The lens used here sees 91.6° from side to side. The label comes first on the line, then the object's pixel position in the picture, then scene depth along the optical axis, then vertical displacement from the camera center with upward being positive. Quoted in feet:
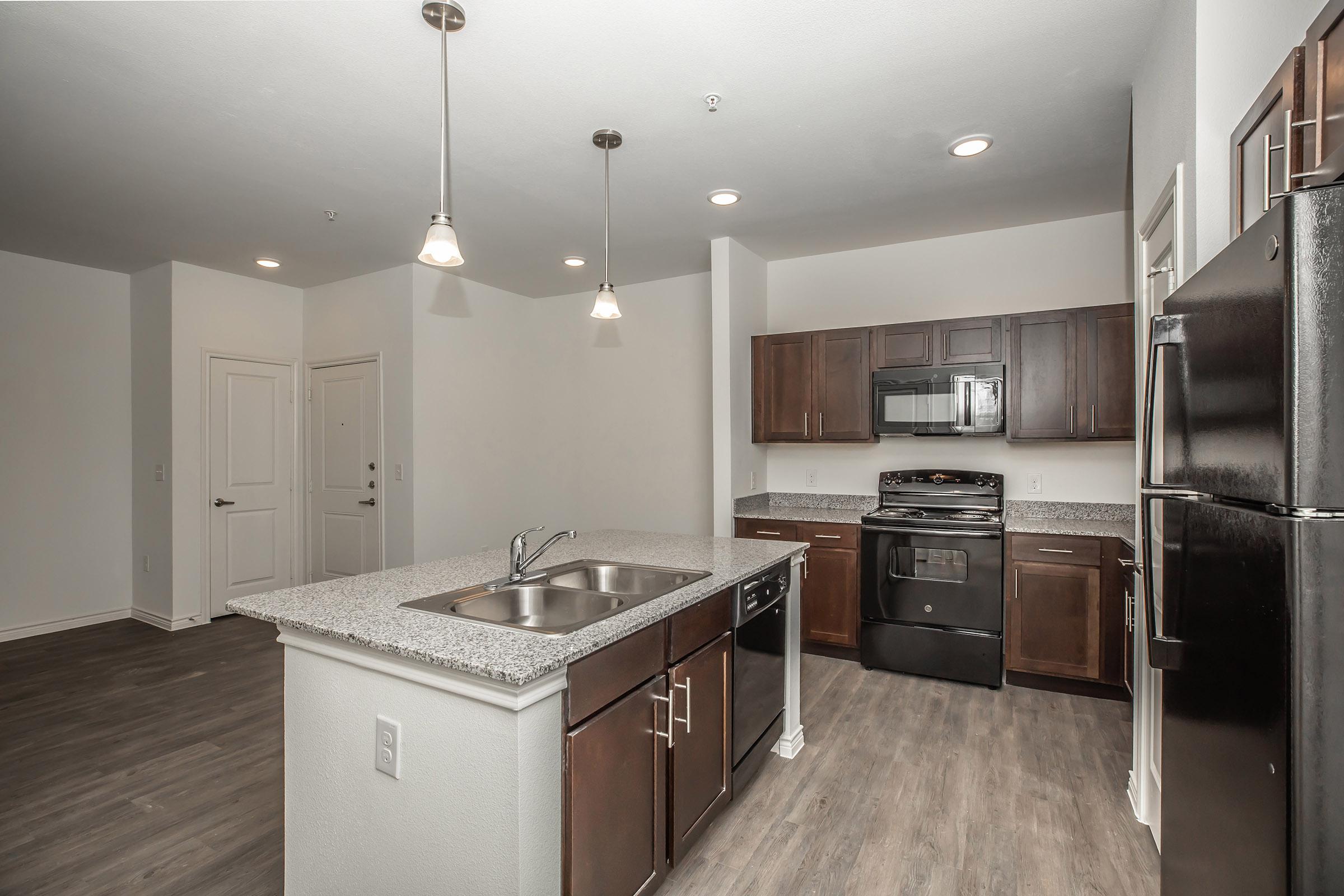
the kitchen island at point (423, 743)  4.47 -2.25
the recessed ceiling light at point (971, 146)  9.22 +4.26
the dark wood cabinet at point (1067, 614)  10.62 -2.88
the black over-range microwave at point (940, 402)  12.19 +0.80
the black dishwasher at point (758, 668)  7.40 -2.73
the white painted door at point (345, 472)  16.25 -0.71
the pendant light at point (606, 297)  8.91 +2.01
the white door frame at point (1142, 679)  7.11 -2.67
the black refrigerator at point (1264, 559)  2.58 -0.54
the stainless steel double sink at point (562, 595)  6.12 -1.54
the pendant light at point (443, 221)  6.13 +2.12
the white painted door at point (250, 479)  16.20 -0.87
